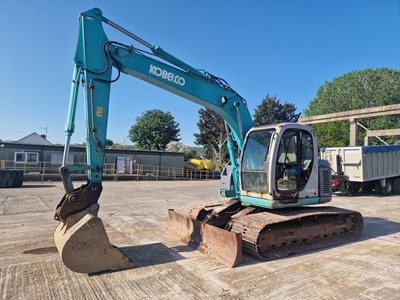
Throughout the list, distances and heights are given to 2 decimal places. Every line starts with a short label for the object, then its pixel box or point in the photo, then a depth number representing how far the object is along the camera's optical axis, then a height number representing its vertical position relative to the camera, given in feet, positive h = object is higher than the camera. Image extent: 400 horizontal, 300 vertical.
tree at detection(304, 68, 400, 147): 112.27 +30.91
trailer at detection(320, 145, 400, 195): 47.65 +1.23
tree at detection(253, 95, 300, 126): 132.16 +27.37
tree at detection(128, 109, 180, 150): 151.02 +19.49
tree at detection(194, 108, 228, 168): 116.57 +15.69
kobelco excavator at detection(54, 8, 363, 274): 14.30 -0.77
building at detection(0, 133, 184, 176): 74.13 +2.19
